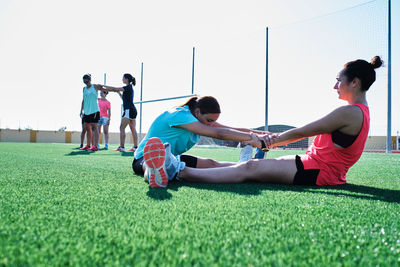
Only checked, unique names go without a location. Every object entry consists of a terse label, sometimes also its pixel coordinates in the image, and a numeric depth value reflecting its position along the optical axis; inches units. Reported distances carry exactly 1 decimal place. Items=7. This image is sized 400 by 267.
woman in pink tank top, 81.0
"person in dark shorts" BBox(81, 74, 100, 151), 292.3
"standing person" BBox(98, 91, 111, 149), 407.5
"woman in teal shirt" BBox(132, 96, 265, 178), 97.2
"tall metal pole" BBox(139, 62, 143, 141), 749.4
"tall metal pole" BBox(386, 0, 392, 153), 446.9
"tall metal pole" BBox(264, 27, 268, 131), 528.1
